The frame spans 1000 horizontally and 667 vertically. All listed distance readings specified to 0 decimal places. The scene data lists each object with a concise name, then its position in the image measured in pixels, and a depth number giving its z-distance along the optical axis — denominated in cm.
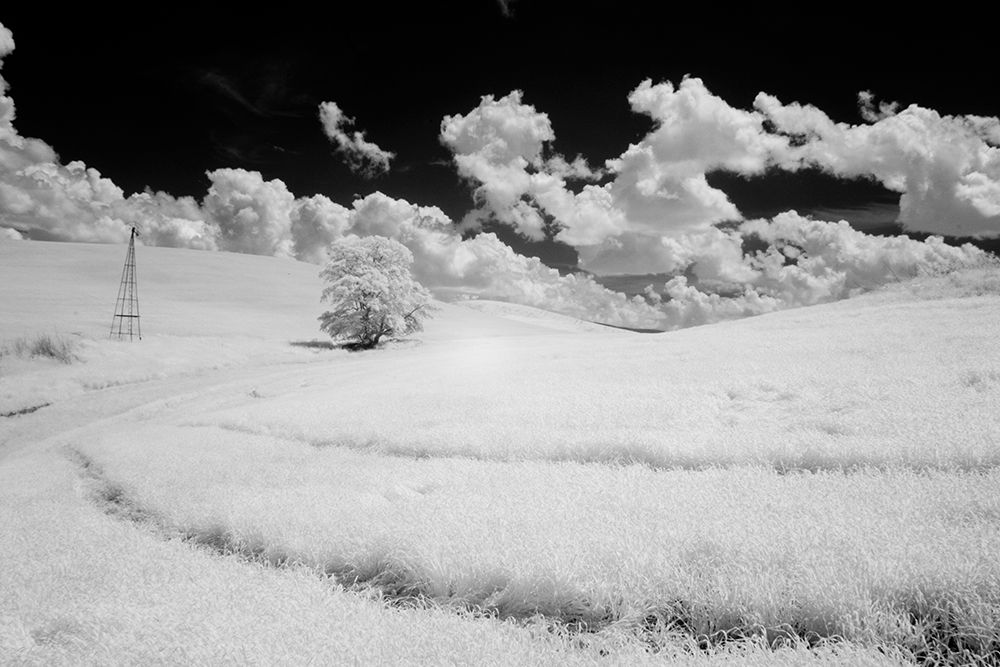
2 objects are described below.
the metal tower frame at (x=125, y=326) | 4394
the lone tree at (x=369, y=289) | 4941
